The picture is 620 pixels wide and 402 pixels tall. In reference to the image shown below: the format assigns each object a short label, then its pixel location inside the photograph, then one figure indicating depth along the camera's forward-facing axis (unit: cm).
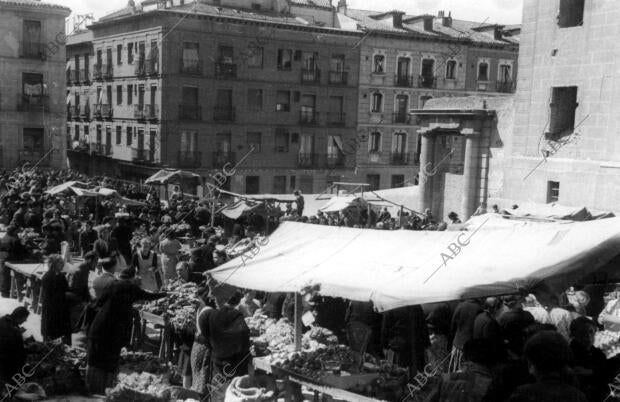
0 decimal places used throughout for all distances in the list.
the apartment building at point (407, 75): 4600
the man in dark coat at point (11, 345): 784
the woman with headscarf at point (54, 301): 1031
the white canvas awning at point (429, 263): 766
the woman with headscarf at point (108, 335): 872
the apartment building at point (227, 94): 4069
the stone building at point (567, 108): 2184
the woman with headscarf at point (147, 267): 1365
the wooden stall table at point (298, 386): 766
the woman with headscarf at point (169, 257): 1430
